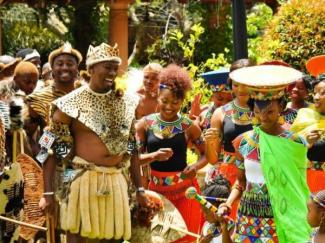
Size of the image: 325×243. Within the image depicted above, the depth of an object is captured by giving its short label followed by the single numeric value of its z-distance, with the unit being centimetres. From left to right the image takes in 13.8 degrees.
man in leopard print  1029
